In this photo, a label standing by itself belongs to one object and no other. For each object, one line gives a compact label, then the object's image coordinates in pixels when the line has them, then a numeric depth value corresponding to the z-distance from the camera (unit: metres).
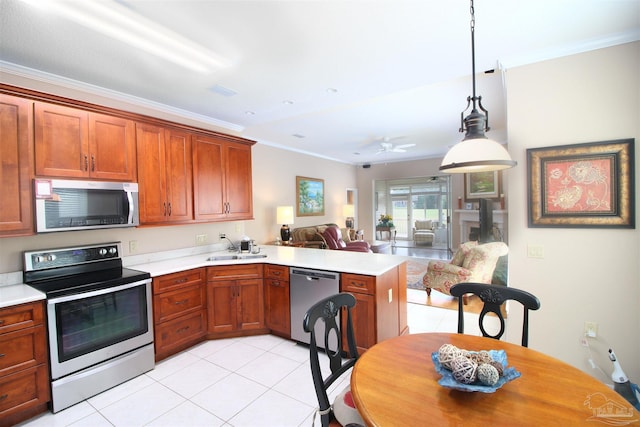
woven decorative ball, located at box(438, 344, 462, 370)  1.13
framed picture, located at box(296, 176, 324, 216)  6.55
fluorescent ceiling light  1.74
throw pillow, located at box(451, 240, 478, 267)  4.39
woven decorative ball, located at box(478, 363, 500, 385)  1.05
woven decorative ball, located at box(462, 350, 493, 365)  1.14
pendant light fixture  1.51
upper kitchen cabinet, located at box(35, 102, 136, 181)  2.23
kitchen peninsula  2.64
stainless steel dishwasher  2.77
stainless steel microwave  2.19
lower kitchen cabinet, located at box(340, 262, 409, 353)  2.58
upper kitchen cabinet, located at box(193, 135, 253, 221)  3.33
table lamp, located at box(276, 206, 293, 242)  5.38
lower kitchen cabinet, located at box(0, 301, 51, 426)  1.88
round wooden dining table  0.95
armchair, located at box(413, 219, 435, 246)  8.61
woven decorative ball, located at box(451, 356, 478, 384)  1.07
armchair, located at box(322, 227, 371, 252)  6.04
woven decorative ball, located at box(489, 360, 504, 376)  1.12
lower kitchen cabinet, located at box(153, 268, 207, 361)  2.70
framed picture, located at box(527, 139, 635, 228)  2.14
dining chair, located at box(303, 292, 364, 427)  1.33
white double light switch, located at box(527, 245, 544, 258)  2.44
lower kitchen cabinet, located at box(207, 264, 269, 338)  3.13
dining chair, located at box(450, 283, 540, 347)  1.65
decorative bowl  1.04
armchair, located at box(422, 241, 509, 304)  4.03
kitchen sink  3.25
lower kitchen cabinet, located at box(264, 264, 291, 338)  3.10
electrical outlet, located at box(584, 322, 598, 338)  2.26
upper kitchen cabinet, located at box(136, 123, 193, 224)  2.84
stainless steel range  2.09
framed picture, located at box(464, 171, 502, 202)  6.92
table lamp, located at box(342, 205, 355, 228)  8.20
